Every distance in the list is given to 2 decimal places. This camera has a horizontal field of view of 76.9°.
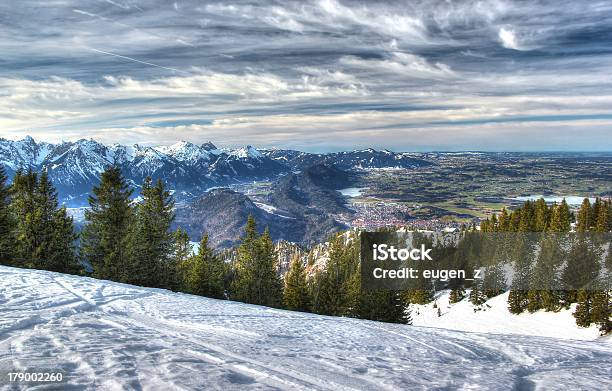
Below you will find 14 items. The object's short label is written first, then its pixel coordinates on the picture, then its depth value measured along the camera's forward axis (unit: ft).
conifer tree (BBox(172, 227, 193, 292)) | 115.24
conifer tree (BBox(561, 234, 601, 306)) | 176.14
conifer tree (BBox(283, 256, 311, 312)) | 147.74
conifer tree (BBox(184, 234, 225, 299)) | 130.55
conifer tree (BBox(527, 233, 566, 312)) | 187.32
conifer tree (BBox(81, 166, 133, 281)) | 104.37
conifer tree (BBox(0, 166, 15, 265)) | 105.50
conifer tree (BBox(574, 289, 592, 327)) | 159.22
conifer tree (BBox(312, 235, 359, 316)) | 154.10
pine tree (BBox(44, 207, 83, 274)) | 106.01
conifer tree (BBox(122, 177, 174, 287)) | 104.37
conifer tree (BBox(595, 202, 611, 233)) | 204.08
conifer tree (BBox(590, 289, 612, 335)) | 148.77
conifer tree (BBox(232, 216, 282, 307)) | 137.08
